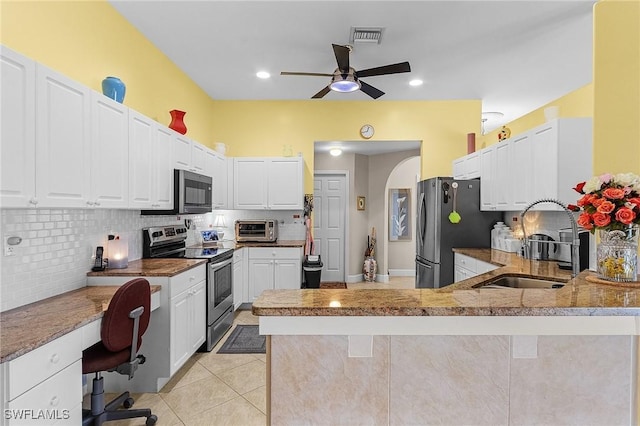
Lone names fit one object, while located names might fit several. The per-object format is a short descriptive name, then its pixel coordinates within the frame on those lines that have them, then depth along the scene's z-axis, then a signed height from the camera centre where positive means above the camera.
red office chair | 1.91 -0.81
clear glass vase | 1.67 -0.21
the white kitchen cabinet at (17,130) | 1.54 +0.37
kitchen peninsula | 1.28 -0.62
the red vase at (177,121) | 3.54 +0.92
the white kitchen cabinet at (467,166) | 4.32 +0.60
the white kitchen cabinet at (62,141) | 1.74 +0.38
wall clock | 5.07 +1.18
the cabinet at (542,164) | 2.86 +0.43
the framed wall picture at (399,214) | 7.08 -0.07
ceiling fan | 2.83 +1.23
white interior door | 6.57 -0.23
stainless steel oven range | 3.32 -0.56
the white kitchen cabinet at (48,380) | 1.33 -0.75
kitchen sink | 2.48 -0.52
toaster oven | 4.88 -0.30
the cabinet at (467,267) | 3.32 -0.59
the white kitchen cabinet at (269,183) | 4.87 +0.38
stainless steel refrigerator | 4.17 -0.16
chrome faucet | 2.01 -0.21
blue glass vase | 2.51 +0.89
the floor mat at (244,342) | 3.32 -1.37
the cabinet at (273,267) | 4.62 -0.77
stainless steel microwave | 3.30 +0.16
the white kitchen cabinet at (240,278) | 4.25 -0.88
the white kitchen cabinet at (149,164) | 2.63 +0.38
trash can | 5.02 -0.88
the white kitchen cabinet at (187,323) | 2.62 -0.96
